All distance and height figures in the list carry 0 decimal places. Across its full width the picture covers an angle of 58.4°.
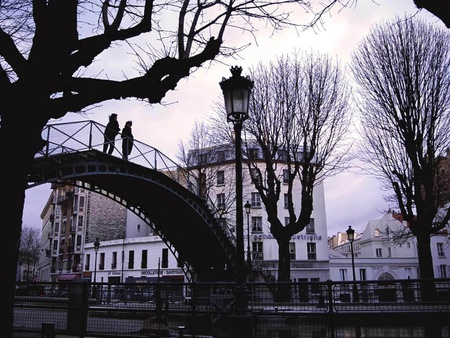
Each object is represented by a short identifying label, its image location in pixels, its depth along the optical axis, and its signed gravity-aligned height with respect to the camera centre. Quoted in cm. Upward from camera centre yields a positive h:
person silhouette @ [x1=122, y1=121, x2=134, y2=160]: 1761 +526
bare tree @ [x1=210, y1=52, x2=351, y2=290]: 2022 +680
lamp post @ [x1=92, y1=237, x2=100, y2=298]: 889 -59
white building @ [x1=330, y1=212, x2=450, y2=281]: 4503 +3
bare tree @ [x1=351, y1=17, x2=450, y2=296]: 1756 +666
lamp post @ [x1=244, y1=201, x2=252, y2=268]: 2574 +43
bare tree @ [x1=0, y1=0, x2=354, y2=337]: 508 +272
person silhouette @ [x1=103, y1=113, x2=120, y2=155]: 1665 +534
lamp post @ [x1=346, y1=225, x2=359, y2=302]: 2618 +184
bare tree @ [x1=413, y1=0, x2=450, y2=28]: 393 +244
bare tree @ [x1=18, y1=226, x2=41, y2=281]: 7722 +390
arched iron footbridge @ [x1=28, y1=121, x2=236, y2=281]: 1466 +329
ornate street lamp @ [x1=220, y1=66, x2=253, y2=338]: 610 +239
